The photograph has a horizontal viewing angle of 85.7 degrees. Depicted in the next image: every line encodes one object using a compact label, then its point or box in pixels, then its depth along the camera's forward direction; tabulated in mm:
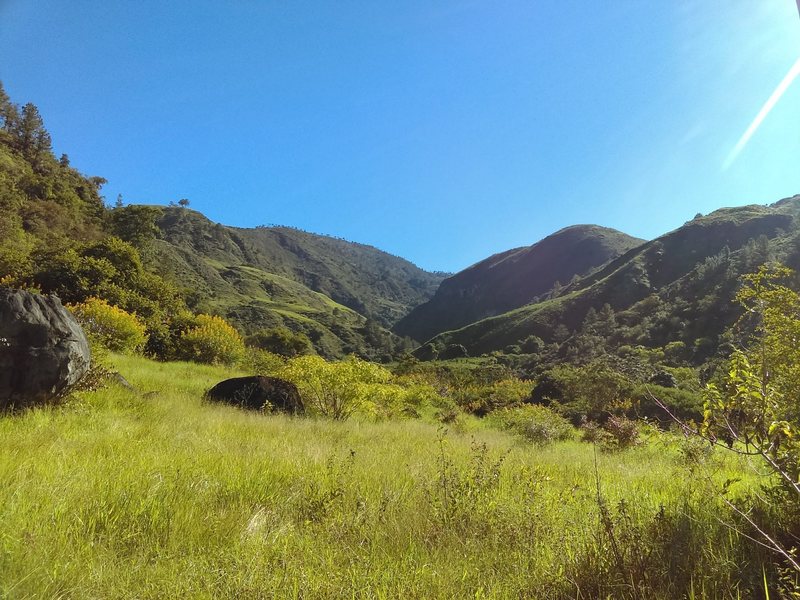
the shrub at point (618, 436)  9234
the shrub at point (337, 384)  10109
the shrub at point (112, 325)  14433
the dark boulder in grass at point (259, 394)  9352
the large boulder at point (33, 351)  5375
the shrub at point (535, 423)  10672
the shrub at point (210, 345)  17375
